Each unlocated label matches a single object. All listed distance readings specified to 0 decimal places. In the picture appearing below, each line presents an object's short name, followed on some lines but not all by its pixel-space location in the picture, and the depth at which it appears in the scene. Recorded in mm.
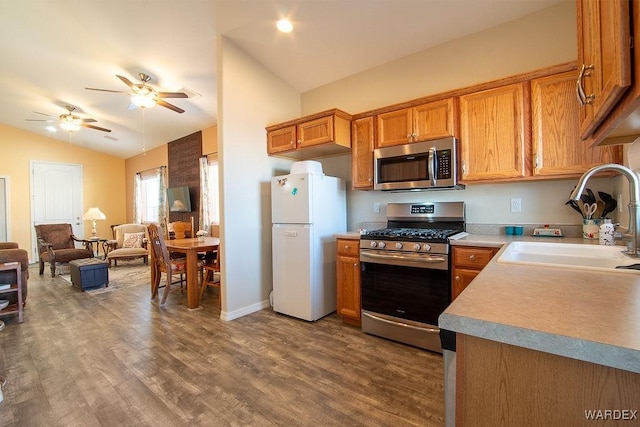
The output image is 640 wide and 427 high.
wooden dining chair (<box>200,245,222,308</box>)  3748
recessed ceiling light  2758
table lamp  6464
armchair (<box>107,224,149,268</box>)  5920
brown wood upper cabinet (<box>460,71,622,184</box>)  2066
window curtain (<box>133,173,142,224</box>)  7848
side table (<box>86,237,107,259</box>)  5916
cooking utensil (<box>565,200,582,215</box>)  2268
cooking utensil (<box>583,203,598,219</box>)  2140
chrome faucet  1122
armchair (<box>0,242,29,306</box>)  3209
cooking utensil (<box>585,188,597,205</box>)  2174
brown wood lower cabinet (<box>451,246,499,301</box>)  2141
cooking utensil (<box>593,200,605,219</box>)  2133
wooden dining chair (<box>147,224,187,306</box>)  3566
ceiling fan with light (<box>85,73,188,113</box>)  3637
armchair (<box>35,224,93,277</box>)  5277
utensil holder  2099
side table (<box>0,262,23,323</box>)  3039
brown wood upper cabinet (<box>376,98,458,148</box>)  2527
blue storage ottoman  4285
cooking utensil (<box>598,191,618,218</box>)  2088
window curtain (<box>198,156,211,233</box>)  5703
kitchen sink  1383
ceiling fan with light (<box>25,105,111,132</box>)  5160
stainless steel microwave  2514
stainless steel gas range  2293
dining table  3463
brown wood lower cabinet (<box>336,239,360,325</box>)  2842
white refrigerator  2988
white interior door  6938
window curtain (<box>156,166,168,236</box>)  6906
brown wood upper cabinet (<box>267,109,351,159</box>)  3010
